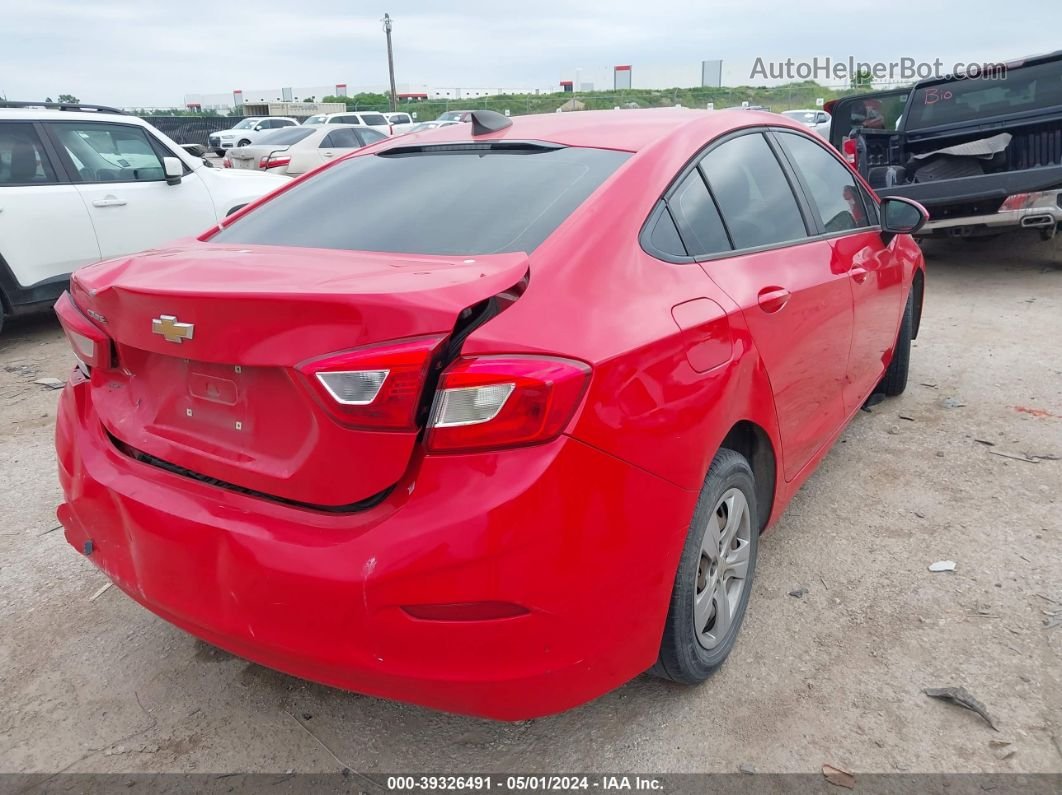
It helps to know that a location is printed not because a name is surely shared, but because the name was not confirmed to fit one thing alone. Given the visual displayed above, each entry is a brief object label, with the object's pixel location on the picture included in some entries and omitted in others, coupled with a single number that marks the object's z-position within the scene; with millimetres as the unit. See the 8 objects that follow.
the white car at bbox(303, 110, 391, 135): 26078
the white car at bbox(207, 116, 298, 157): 24844
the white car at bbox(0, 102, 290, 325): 5949
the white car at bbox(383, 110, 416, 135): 28908
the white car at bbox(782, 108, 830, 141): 22219
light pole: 43875
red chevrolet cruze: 1599
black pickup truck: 6918
